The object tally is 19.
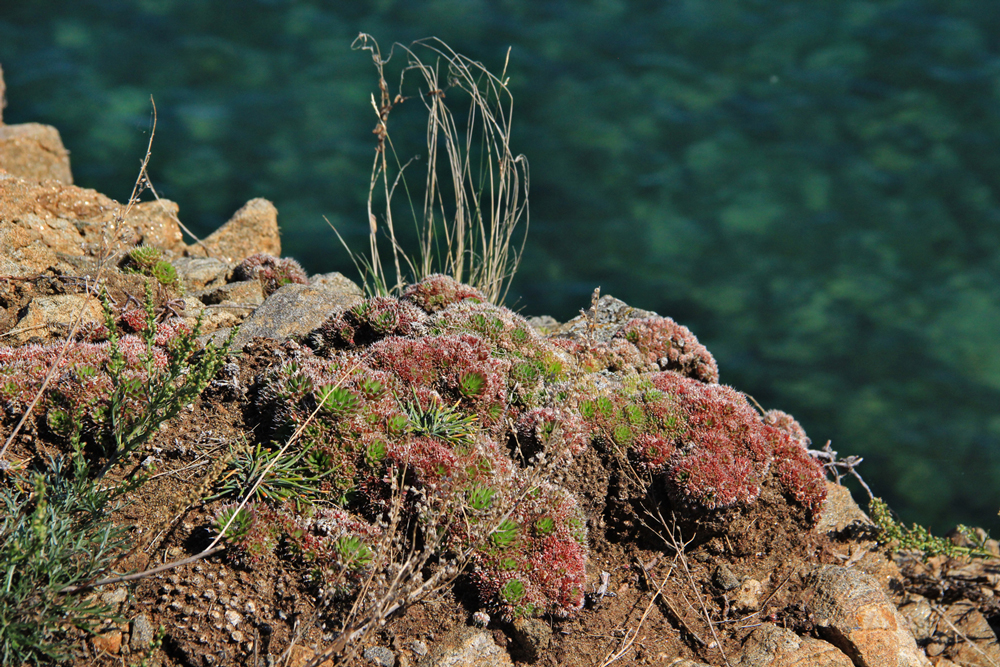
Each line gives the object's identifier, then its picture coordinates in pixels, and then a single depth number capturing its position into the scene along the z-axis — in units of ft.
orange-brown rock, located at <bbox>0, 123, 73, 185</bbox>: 25.99
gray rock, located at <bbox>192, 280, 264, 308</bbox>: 18.76
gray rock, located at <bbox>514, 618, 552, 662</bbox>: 12.50
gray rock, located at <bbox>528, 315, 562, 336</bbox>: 20.80
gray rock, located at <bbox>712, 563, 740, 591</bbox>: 14.44
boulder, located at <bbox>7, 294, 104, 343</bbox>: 15.81
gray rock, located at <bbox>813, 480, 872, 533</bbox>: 16.63
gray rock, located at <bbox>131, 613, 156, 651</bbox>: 11.35
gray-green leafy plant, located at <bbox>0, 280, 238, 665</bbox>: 10.18
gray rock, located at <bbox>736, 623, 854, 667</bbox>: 13.21
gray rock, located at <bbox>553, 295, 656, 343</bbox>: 18.79
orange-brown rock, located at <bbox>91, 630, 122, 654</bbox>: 11.25
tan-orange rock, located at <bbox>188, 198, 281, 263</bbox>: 22.98
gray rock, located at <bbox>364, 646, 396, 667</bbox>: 11.86
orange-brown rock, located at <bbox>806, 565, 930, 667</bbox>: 13.51
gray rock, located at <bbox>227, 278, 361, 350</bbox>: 16.90
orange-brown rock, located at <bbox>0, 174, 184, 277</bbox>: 17.76
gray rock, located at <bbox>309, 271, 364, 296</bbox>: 20.18
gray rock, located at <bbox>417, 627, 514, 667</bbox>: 12.03
